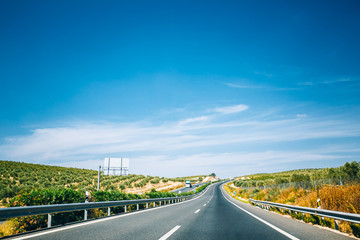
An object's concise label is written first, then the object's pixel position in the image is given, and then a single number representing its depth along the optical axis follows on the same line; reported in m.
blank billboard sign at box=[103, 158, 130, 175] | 45.34
